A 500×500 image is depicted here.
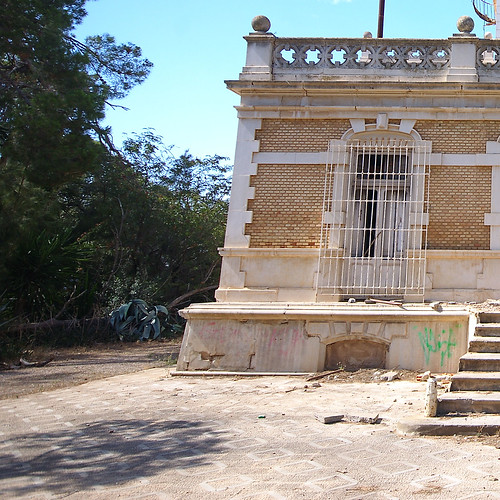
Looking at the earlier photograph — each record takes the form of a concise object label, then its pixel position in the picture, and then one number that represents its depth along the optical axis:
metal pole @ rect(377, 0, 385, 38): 15.89
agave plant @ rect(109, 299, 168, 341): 15.91
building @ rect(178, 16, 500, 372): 10.95
